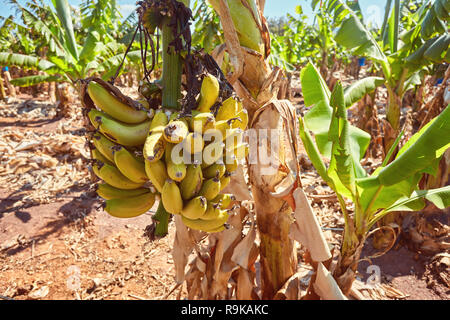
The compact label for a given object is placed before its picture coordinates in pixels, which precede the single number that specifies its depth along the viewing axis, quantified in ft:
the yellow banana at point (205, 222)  3.00
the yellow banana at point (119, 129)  2.55
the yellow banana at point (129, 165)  2.58
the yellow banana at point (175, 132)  2.24
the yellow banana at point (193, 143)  2.43
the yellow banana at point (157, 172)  2.56
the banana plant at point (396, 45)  9.75
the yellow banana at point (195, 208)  2.66
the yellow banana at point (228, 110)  2.94
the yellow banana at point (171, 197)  2.55
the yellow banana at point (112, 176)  2.80
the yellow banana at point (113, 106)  2.58
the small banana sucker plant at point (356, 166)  4.16
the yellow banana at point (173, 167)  2.45
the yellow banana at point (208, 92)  2.68
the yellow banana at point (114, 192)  3.02
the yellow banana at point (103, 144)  2.73
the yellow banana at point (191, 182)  2.68
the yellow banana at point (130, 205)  2.91
